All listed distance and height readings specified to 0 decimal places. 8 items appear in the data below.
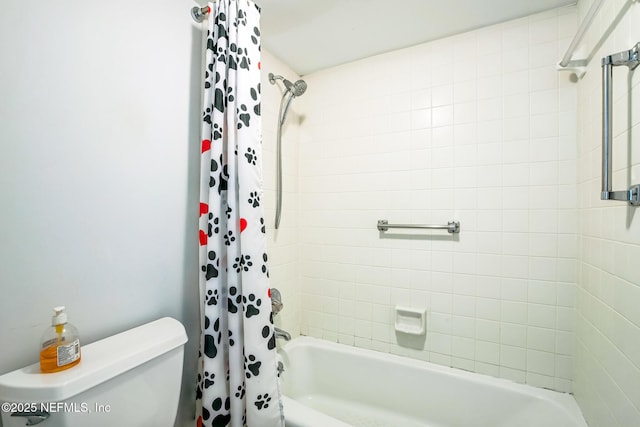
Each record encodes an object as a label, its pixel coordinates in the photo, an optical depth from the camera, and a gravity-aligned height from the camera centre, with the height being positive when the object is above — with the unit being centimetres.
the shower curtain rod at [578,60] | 89 +67
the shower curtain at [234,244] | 103 -12
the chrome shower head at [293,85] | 161 +78
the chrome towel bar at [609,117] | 78 +32
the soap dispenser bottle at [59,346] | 68 -35
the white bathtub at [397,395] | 123 -94
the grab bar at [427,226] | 145 -5
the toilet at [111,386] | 63 -46
